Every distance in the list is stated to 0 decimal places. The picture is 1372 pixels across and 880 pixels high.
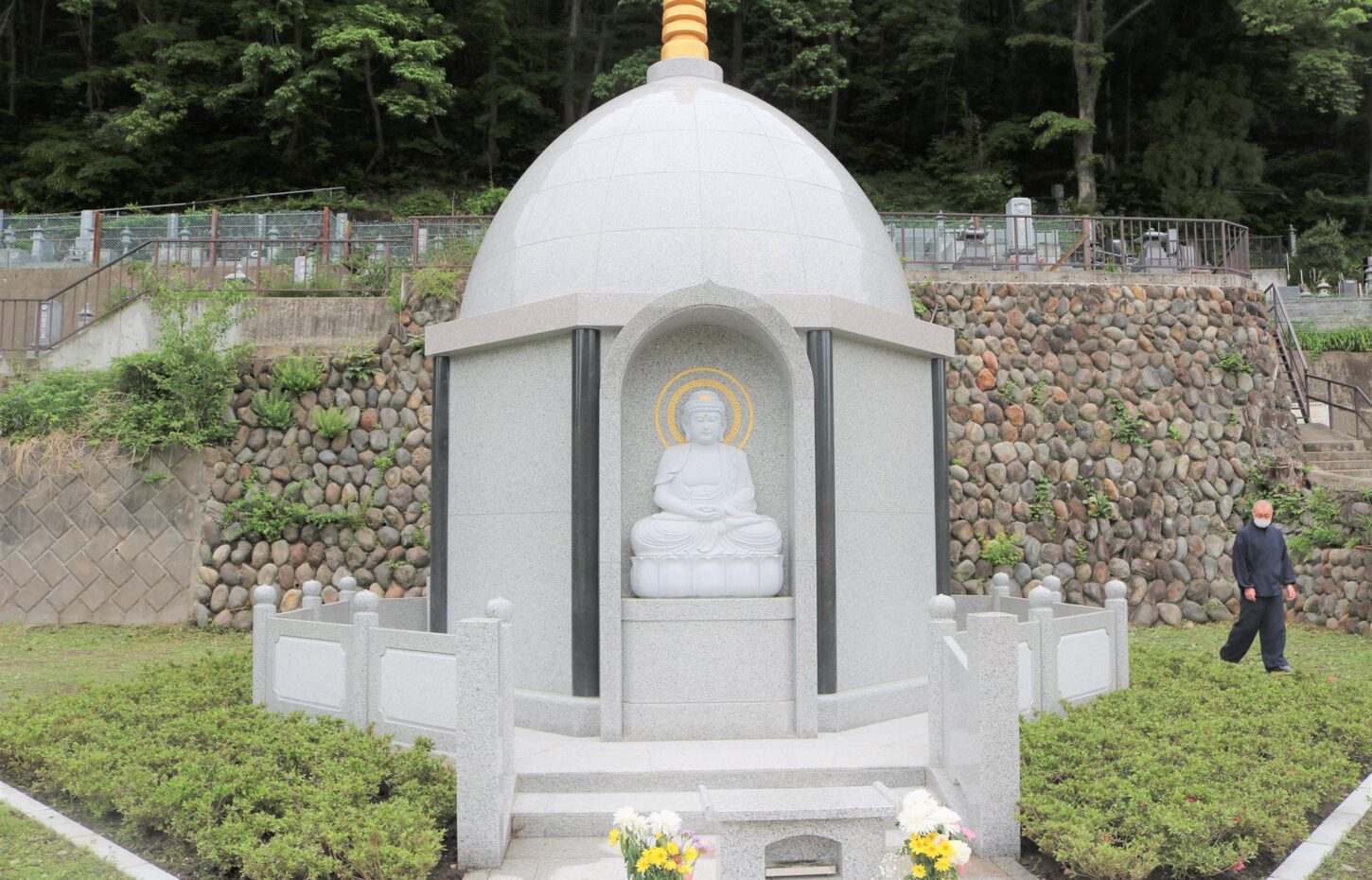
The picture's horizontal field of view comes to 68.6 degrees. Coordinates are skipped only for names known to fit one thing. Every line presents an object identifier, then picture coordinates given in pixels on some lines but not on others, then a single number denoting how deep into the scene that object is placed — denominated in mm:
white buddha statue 7680
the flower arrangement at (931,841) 4004
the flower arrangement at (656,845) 4059
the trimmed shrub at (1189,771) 5145
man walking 9984
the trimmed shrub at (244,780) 5082
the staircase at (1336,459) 15841
